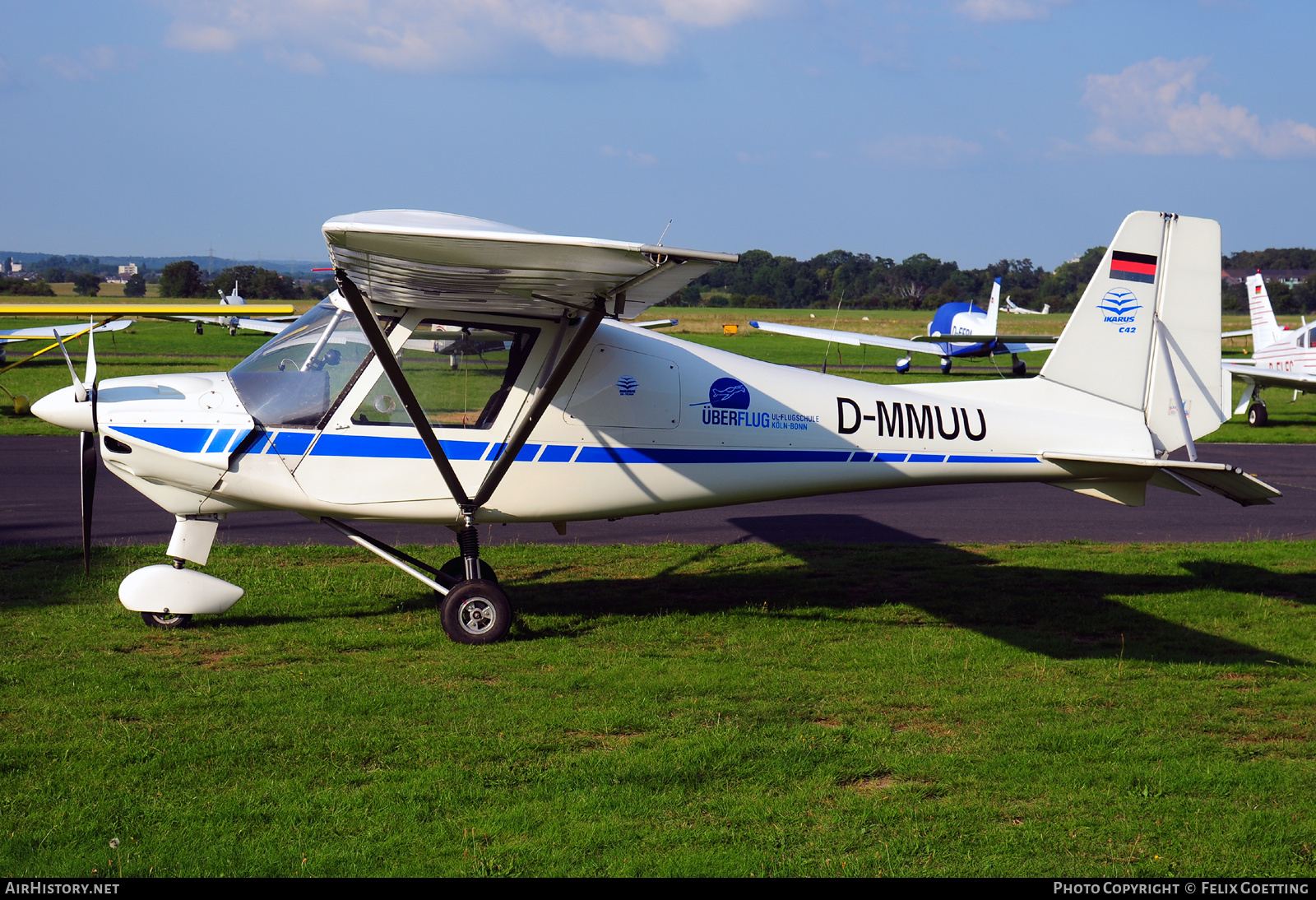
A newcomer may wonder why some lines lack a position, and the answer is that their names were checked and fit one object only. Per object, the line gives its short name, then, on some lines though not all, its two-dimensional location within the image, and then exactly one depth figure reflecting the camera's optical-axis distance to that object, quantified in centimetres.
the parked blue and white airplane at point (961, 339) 3653
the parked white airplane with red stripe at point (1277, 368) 2322
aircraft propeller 677
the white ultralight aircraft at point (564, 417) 682
